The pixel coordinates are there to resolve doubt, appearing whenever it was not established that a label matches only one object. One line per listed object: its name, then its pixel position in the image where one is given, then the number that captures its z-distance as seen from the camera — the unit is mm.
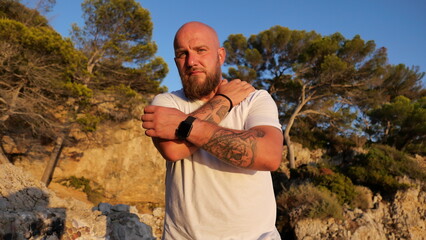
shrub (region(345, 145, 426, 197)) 8844
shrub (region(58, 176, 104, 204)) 12316
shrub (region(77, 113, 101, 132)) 10984
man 1100
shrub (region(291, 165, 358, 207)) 8562
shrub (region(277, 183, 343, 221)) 7367
